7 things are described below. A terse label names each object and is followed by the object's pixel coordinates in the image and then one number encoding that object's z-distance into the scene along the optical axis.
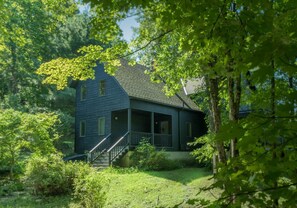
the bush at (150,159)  16.45
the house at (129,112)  20.51
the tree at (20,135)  13.55
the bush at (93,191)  8.55
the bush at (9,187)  12.43
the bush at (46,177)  11.66
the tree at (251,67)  1.57
